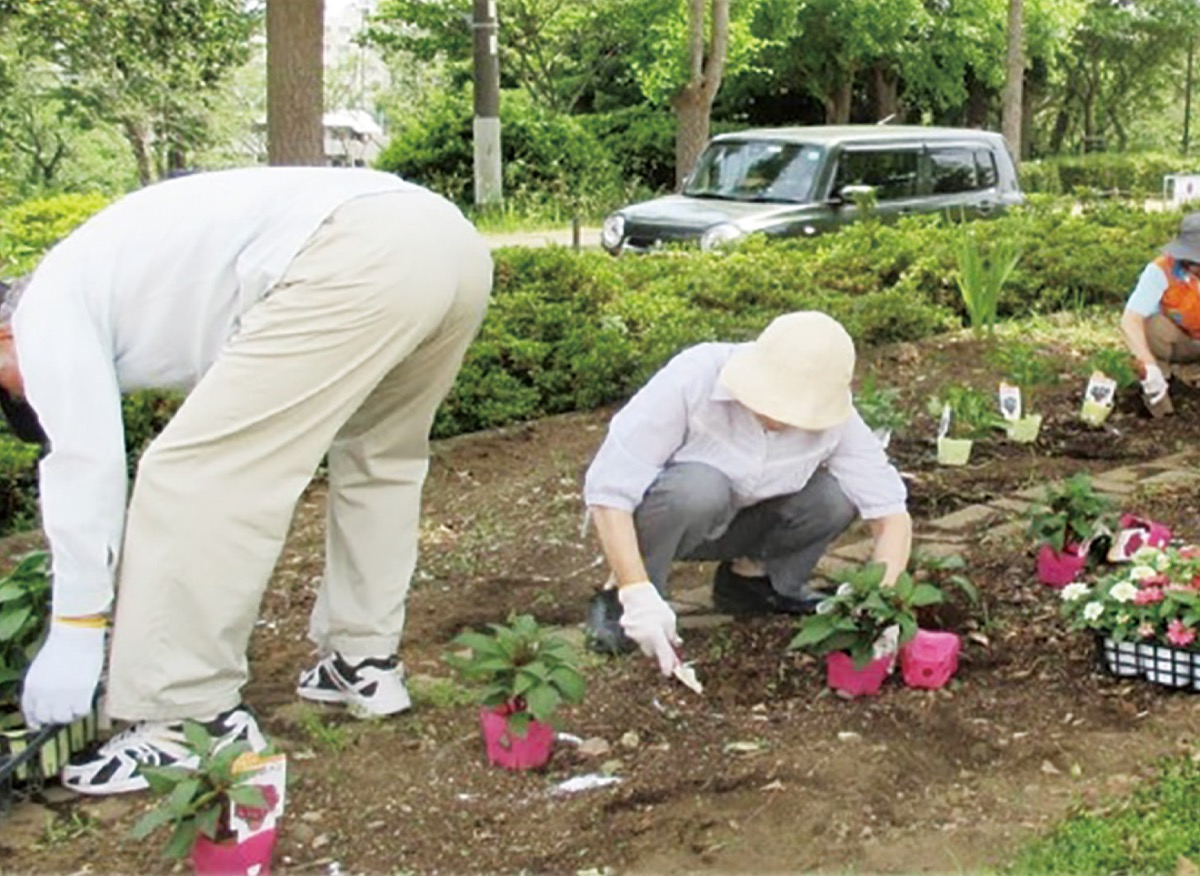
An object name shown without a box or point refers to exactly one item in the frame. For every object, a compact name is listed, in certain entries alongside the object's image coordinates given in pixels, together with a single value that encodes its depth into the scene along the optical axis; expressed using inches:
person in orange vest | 236.3
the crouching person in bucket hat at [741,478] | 129.0
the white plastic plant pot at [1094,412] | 235.6
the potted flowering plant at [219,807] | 97.0
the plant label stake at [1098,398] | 233.1
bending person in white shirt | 106.0
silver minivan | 438.9
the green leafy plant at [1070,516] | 154.7
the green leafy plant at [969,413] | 219.9
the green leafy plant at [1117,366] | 241.1
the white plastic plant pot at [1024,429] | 226.4
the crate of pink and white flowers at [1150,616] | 125.2
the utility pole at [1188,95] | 1558.8
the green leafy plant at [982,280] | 297.0
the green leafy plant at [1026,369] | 233.6
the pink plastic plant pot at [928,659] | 130.6
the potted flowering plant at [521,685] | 114.6
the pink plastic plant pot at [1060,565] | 156.0
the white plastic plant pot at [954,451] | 213.6
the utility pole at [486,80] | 693.9
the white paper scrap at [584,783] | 116.0
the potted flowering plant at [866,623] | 125.9
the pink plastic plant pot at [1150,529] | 146.0
